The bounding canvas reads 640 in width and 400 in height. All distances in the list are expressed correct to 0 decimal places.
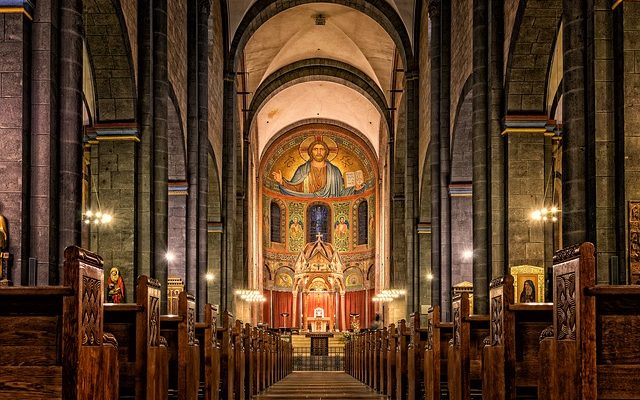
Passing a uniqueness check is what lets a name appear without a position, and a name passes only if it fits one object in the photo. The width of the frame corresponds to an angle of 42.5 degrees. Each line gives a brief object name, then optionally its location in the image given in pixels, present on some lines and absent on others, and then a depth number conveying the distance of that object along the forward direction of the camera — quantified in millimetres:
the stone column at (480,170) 14438
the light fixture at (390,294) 29312
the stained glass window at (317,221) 44000
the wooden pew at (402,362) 11867
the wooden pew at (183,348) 7789
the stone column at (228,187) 23969
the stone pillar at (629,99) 9031
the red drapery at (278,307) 42281
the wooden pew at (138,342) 6328
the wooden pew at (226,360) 10285
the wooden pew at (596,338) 3949
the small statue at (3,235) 8648
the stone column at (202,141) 18875
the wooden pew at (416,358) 10445
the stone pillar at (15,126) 8781
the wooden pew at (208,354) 9031
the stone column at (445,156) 18969
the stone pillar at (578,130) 9289
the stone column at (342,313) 42141
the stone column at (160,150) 14016
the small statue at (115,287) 13406
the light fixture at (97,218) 13391
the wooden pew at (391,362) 13034
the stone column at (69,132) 9102
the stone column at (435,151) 19297
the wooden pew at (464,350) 7582
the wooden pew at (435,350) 8818
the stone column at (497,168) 14281
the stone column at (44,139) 8867
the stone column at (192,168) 18391
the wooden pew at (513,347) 6262
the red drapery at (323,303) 42375
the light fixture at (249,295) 29239
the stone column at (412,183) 23734
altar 40594
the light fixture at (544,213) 13984
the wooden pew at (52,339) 4027
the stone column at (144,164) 13781
